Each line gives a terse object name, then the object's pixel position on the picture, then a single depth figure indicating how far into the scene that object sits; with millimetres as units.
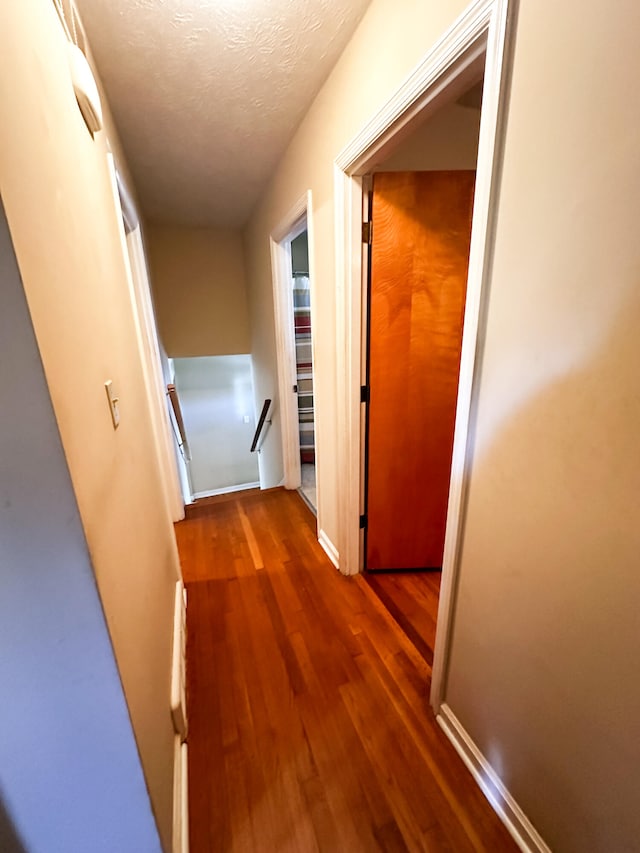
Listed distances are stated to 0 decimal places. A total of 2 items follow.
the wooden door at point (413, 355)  1530
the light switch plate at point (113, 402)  849
